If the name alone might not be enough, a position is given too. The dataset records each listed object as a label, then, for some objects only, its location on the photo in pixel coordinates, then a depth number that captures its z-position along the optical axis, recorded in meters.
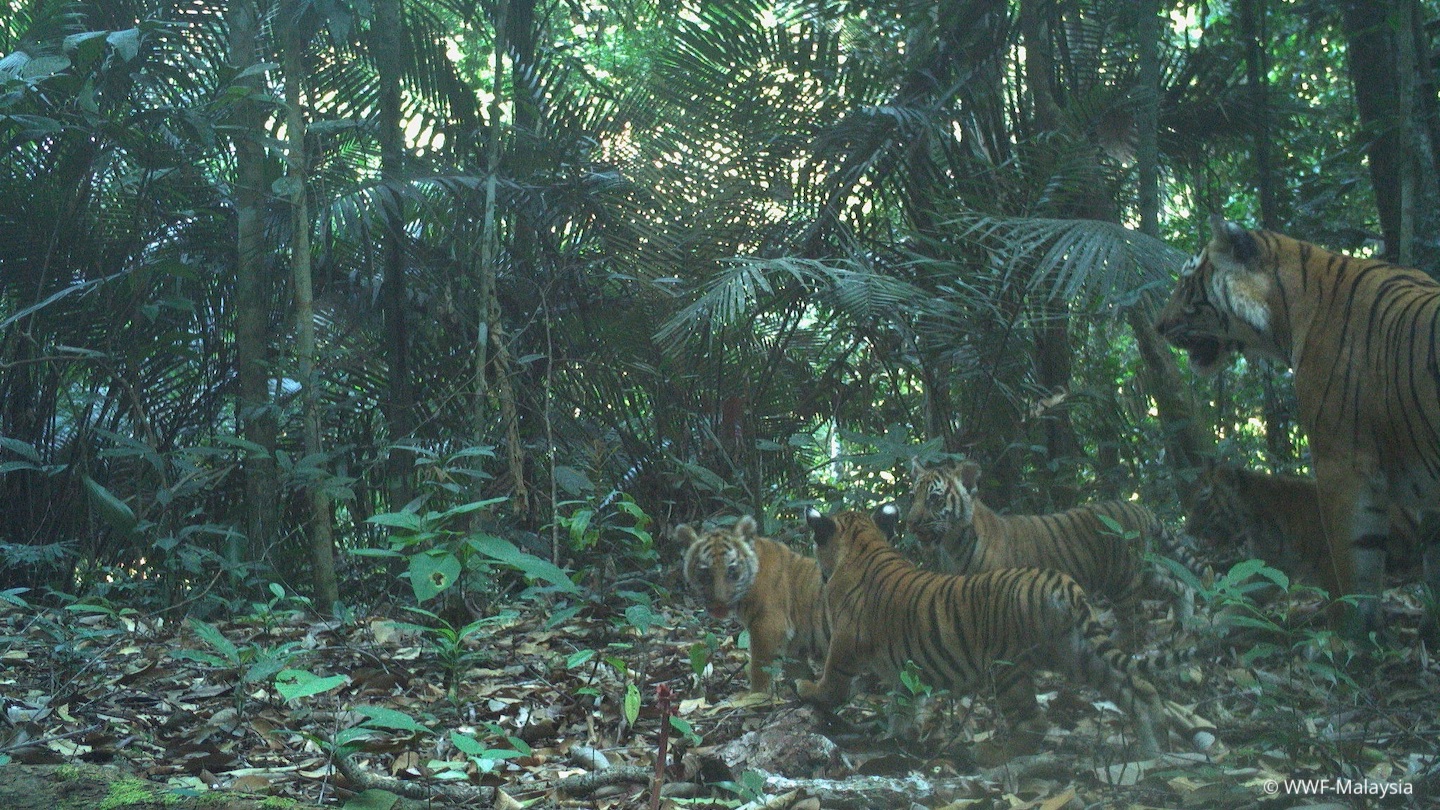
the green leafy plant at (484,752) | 2.64
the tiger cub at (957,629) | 3.50
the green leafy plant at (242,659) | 3.13
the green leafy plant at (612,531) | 5.15
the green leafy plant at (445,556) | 3.32
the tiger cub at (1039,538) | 4.93
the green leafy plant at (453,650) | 3.44
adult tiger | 3.89
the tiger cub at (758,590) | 4.96
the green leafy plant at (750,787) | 2.67
